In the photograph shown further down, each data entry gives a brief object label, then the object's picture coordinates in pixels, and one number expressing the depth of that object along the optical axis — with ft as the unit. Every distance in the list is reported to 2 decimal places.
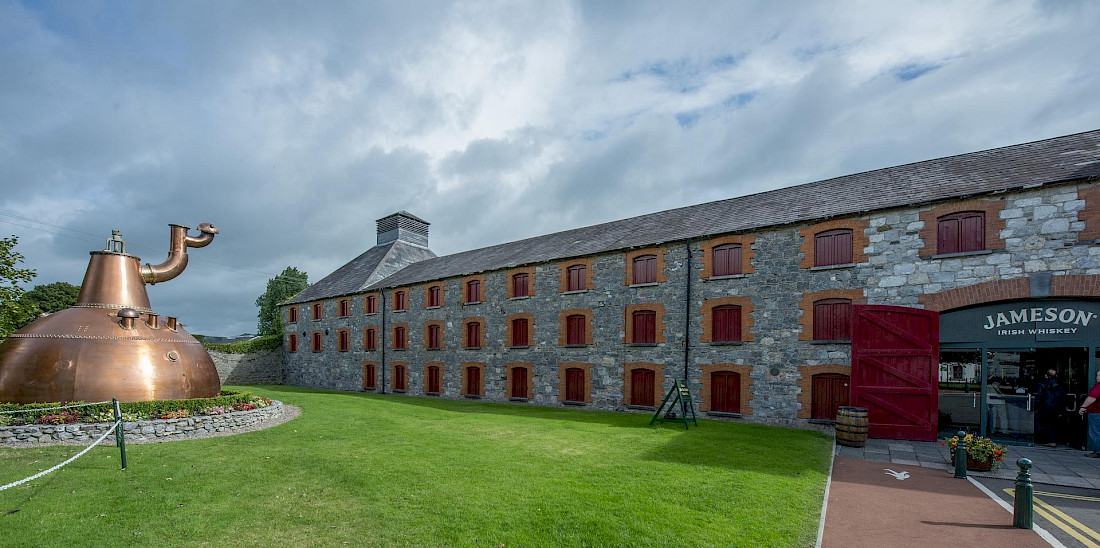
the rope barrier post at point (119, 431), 32.24
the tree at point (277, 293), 180.09
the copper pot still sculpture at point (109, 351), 43.57
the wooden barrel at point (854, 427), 41.68
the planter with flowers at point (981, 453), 33.50
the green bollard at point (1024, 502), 23.04
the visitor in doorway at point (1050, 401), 42.55
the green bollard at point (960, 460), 32.12
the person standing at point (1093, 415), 36.86
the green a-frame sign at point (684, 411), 49.52
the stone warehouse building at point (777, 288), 43.19
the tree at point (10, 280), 56.54
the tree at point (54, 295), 148.15
